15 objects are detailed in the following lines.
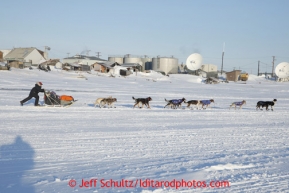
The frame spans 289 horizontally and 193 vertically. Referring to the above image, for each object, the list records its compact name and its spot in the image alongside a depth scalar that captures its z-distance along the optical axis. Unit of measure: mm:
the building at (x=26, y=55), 63244
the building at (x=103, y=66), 63375
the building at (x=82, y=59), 76769
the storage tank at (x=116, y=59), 95125
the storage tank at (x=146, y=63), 89144
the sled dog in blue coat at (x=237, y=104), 16970
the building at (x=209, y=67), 101188
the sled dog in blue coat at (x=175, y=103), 16219
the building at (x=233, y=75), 70125
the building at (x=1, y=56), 64188
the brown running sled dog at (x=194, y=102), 16391
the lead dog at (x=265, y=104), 17266
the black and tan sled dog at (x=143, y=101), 15844
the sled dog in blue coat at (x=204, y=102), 16422
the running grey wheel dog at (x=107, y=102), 15273
